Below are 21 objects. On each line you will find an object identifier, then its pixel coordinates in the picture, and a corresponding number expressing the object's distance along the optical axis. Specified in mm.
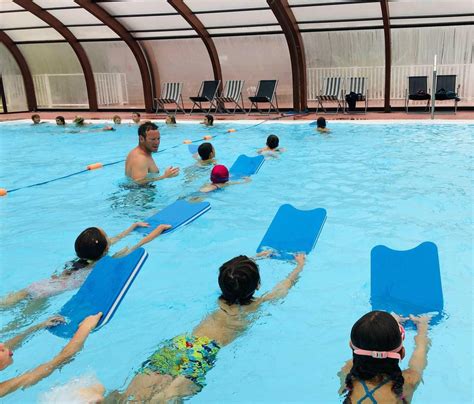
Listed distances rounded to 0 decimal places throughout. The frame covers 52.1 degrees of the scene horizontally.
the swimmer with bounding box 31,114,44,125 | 13705
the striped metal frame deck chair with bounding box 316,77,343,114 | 13344
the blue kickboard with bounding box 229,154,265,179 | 7133
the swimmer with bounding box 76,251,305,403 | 2303
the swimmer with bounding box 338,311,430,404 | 1804
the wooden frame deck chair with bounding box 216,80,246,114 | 14195
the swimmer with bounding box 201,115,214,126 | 11914
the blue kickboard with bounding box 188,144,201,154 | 8548
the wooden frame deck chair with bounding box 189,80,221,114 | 14164
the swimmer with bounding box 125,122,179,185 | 5973
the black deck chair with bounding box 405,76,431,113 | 12273
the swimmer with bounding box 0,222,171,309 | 3402
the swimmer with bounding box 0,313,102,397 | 2343
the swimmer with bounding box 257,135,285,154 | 8445
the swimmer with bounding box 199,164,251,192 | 6340
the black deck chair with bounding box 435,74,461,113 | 11867
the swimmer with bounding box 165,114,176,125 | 12430
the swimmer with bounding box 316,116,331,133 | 10398
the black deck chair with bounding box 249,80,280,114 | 13511
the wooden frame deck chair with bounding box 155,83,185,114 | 14945
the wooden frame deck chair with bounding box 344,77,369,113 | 13211
